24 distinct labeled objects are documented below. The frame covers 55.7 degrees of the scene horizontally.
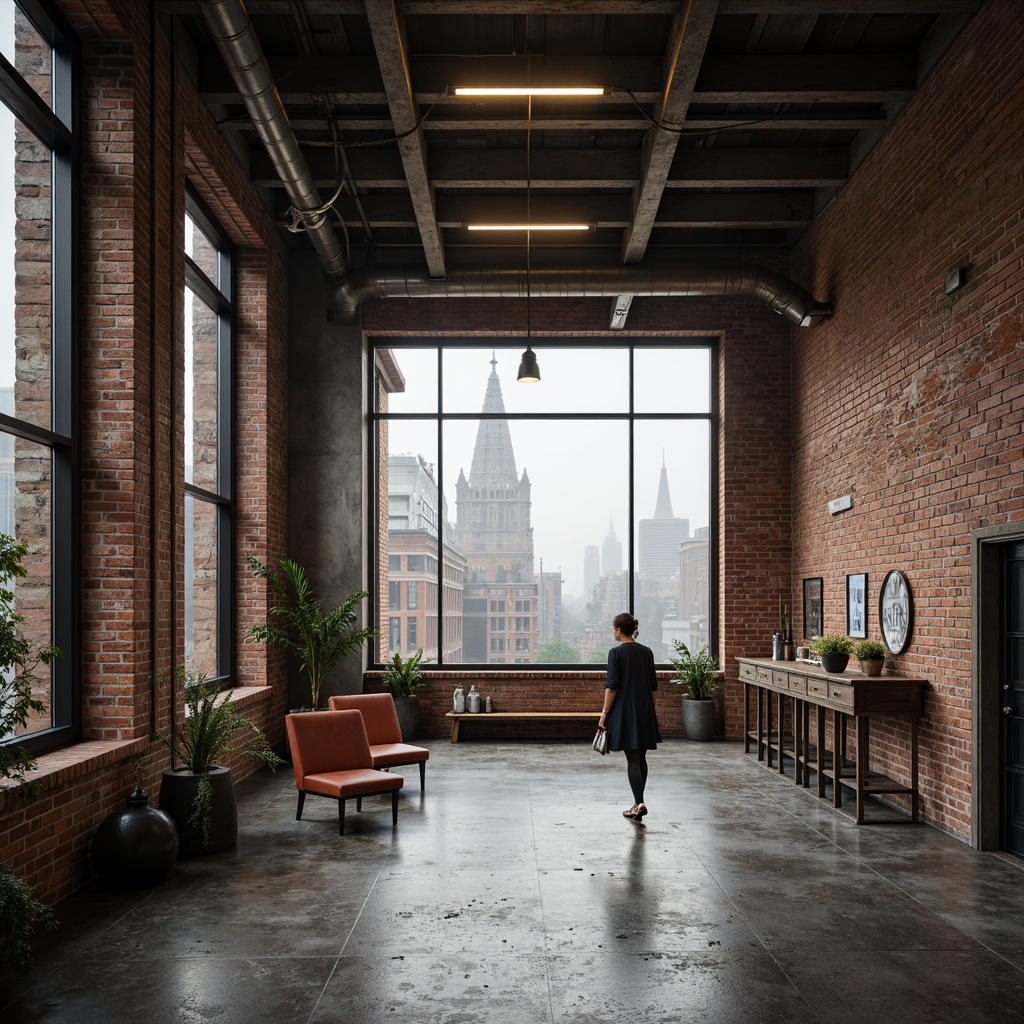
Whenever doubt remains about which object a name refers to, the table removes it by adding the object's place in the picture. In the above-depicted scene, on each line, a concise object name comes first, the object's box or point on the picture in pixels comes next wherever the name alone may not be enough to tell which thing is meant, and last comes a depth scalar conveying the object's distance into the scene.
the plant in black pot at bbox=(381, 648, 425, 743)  10.82
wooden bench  10.83
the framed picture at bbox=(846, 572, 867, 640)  8.47
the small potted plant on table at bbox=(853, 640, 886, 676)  7.39
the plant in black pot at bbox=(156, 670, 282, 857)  5.93
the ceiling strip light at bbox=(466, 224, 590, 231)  9.06
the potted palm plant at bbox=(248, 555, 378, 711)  9.69
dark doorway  5.98
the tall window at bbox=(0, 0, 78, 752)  5.45
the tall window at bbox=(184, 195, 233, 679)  8.72
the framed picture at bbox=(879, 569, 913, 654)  7.43
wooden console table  6.95
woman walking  6.89
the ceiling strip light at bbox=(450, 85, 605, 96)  6.26
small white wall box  8.97
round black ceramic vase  5.27
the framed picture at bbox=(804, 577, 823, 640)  9.93
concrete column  10.92
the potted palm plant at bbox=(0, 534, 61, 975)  3.69
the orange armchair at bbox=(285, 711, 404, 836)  6.69
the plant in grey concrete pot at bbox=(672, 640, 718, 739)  10.83
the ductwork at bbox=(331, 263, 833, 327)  9.89
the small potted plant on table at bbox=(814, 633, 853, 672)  7.72
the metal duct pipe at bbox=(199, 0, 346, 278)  5.89
